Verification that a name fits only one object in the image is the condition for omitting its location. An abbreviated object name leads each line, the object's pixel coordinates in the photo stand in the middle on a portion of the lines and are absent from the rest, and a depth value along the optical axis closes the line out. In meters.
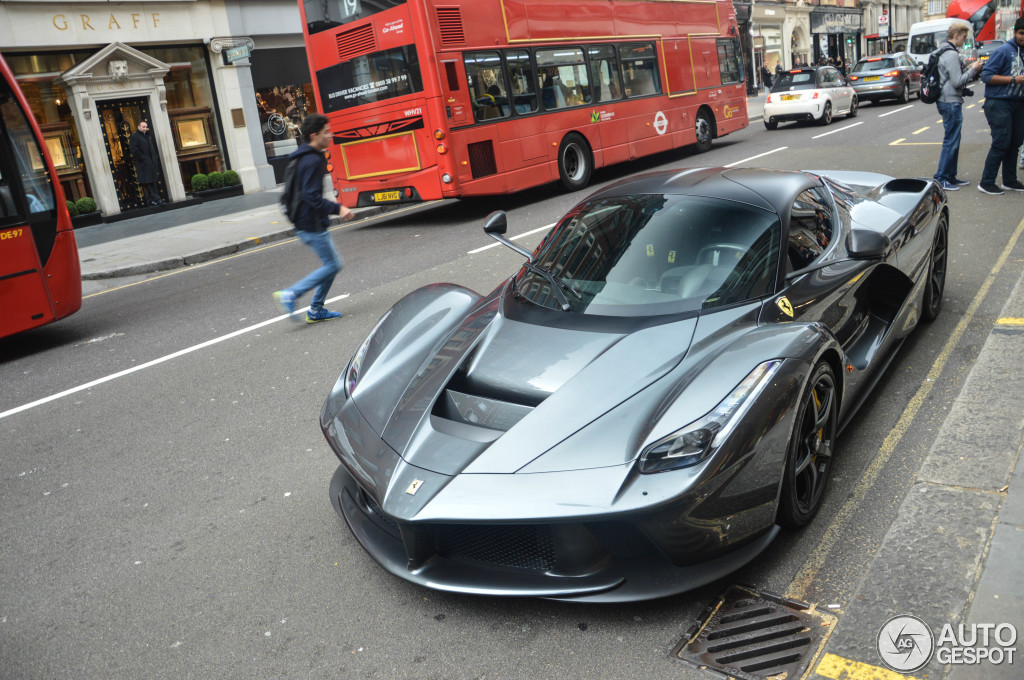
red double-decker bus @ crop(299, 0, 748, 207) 12.02
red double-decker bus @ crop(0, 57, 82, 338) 7.47
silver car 25.75
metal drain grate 2.56
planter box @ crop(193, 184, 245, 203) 19.92
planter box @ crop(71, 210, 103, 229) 17.67
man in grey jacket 9.62
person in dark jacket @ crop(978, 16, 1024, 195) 9.05
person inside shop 18.28
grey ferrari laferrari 2.66
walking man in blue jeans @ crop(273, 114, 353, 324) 7.16
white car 21.08
